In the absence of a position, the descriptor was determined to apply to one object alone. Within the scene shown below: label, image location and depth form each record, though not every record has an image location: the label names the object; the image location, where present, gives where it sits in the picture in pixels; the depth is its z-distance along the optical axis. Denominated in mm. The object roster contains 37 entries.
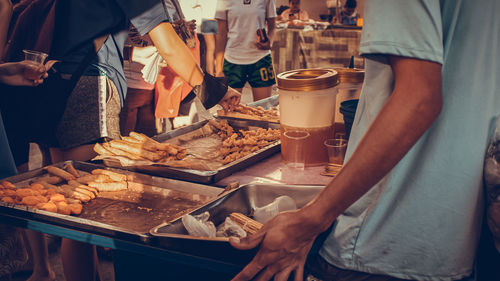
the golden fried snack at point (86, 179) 1915
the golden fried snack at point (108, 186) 1861
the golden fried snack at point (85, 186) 1842
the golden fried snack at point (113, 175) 1893
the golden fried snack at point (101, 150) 2105
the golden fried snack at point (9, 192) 1657
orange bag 3965
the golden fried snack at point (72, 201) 1745
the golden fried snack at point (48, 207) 1588
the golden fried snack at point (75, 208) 1679
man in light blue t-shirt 803
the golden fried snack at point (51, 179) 1907
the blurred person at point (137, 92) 3566
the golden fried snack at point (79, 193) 1788
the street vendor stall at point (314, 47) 7984
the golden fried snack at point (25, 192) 1679
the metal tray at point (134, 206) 1466
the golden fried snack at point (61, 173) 1943
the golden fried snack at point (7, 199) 1615
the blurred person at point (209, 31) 4871
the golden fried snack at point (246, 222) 1325
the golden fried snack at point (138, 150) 2088
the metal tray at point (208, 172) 1811
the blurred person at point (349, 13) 9923
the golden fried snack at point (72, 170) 1992
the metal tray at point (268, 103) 3540
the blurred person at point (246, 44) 4754
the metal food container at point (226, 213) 1166
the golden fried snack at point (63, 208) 1644
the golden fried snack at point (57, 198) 1710
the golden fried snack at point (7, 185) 1720
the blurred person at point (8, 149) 1946
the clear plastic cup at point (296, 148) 1932
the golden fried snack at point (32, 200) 1634
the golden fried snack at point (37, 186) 1778
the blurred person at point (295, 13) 9742
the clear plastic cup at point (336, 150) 1864
